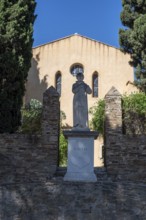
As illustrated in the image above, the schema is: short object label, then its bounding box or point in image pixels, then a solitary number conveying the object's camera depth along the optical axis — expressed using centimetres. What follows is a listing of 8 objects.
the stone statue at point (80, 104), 1130
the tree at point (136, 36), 1623
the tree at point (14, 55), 1381
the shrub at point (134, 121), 1468
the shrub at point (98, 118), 2047
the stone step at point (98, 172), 1156
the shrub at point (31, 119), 1953
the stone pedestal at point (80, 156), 1086
